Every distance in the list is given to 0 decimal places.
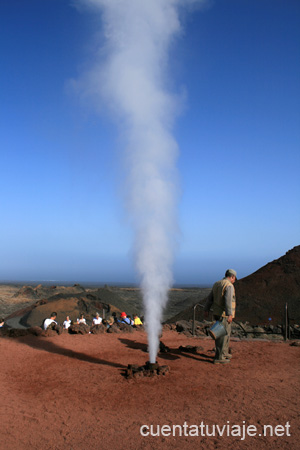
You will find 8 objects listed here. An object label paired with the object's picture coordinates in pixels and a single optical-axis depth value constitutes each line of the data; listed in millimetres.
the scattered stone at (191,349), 8945
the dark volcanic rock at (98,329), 11423
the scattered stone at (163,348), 8961
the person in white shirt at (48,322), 12102
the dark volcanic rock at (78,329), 11234
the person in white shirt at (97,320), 15212
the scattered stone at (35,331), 10805
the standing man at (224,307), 7664
